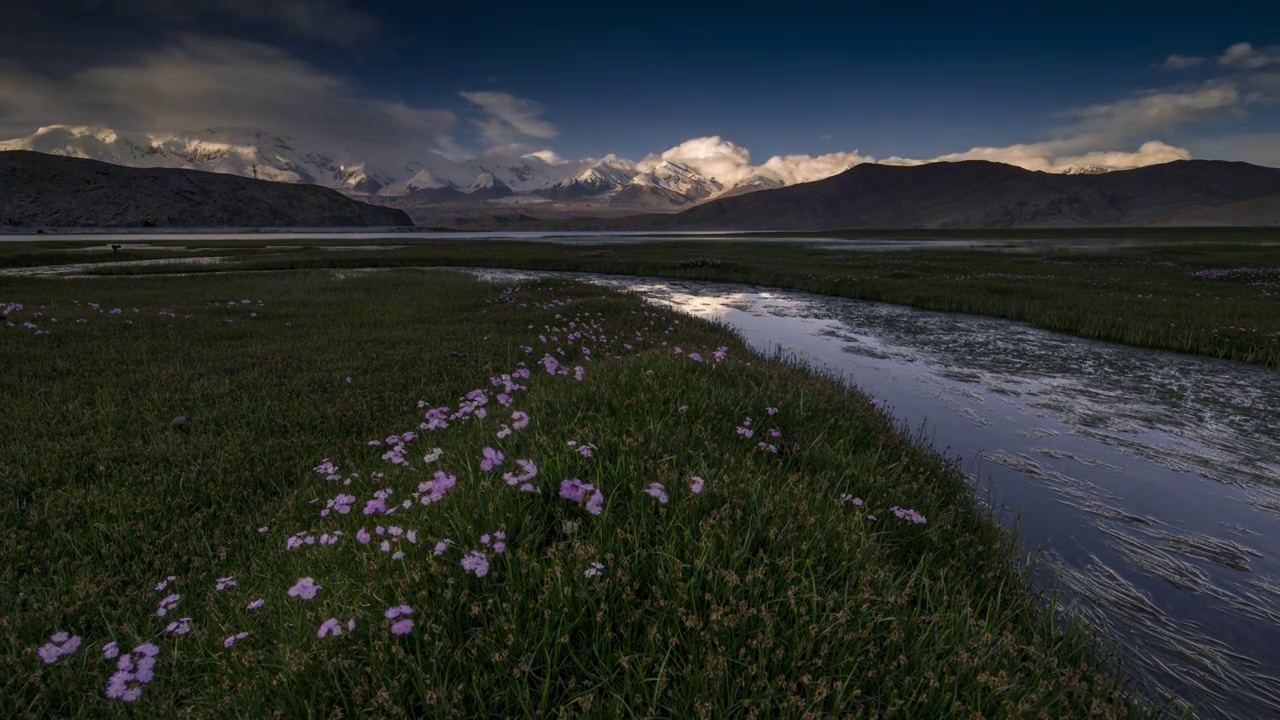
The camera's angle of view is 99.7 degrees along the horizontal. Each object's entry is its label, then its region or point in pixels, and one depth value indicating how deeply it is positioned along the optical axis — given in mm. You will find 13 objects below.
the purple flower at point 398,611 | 2407
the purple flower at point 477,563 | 2594
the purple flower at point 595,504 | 3047
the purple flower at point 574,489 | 3121
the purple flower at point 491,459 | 3515
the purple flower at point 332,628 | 2475
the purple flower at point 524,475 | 3256
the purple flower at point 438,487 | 3322
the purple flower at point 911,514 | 3871
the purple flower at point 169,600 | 3186
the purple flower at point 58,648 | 2833
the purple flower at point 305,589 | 2736
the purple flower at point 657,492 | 3229
